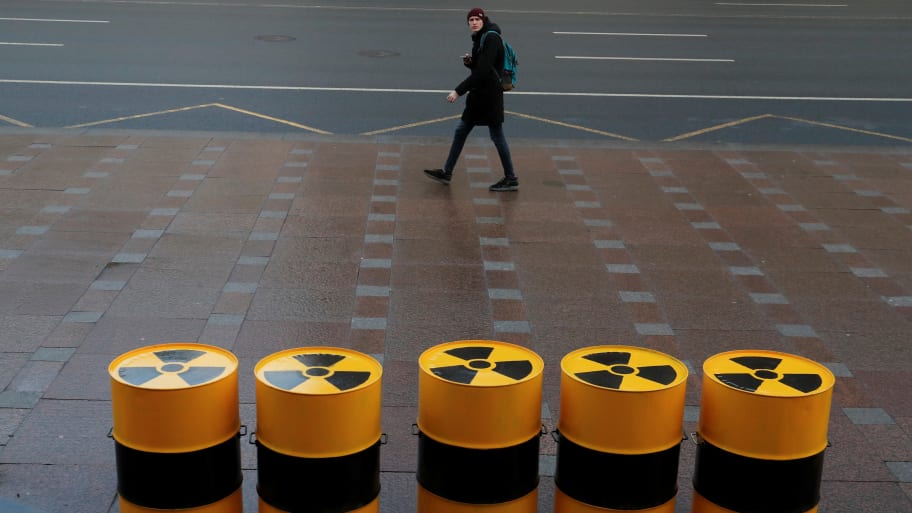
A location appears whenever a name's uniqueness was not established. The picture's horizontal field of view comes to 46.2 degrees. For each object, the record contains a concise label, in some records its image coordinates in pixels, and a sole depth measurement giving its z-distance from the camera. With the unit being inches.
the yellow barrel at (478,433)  176.1
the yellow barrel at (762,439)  174.2
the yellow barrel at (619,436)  175.3
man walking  434.3
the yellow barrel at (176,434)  170.1
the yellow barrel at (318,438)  170.9
